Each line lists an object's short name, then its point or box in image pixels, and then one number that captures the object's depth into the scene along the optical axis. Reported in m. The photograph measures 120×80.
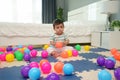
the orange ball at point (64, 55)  1.95
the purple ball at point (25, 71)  1.22
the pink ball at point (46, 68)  1.28
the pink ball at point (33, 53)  2.07
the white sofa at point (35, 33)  2.76
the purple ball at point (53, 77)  1.00
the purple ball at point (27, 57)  1.80
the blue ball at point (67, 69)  1.26
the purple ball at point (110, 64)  1.45
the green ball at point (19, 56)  1.83
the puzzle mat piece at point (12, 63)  1.62
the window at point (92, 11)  3.89
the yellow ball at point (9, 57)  1.78
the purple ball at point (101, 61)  1.55
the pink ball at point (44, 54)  2.03
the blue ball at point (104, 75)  1.04
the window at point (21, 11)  5.39
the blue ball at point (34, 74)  1.12
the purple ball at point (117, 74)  1.09
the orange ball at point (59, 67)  1.30
